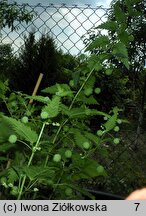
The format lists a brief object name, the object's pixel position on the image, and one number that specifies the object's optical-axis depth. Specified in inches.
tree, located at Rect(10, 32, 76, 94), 175.9
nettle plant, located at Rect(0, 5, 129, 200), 30.3
